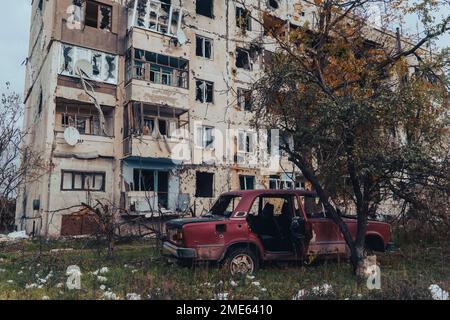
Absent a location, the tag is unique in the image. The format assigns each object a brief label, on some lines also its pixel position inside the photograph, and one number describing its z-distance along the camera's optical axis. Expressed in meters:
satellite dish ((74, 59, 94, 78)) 18.41
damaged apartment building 18.05
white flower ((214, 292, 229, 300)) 5.23
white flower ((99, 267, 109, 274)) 7.43
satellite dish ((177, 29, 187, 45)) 20.86
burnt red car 7.21
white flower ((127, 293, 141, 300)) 5.20
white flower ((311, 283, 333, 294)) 5.58
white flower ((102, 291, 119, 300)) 5.25
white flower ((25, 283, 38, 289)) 6.11
